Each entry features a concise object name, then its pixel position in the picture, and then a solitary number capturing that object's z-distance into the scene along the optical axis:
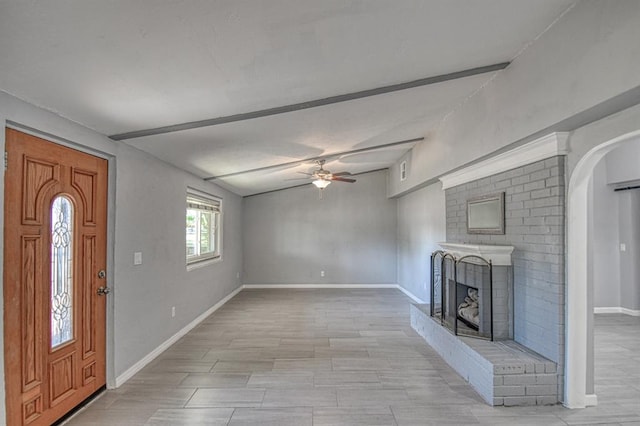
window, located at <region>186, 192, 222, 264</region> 5.30
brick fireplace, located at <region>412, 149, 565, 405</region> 2.71
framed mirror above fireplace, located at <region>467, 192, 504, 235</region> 3.44
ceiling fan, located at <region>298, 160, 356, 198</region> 5.25
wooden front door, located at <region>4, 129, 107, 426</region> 2.08
